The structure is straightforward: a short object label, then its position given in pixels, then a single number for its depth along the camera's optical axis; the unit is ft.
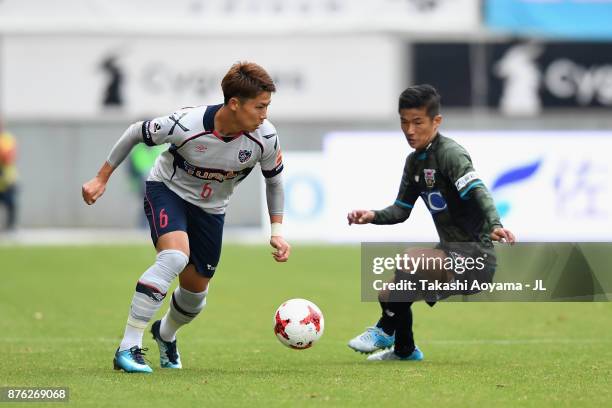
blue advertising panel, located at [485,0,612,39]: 201.46
